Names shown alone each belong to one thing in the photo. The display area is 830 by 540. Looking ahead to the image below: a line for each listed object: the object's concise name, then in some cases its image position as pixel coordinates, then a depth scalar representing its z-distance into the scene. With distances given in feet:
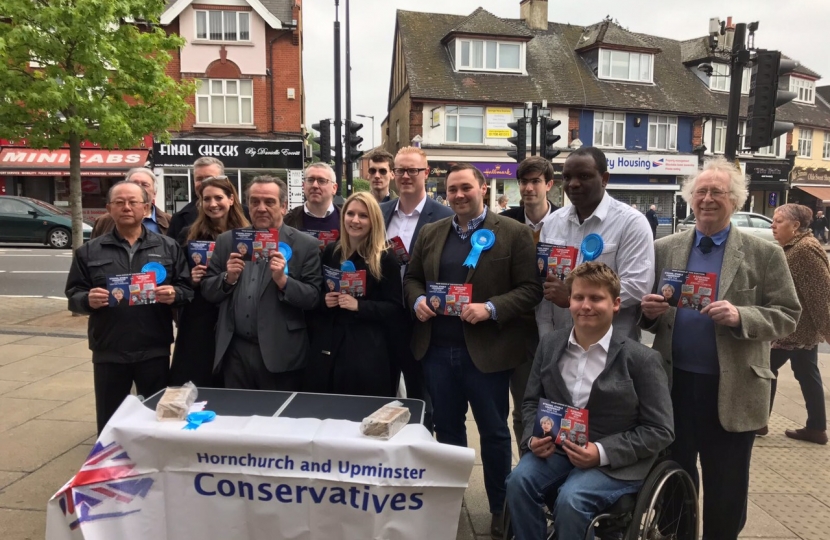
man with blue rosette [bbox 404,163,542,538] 10.86
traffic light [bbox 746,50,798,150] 24.12
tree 28.37
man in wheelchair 8.61
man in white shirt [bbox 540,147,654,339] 10.04
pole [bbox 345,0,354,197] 48.14
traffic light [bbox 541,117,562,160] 47.73
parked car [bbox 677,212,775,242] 68.23
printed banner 8.39
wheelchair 8.30
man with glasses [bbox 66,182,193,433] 11.59
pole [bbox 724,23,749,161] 24.36
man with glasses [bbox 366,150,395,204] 16.19
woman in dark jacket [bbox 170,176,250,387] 12.34
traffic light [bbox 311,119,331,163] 42.04
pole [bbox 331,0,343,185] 44.91
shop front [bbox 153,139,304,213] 79.51
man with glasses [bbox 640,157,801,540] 9.45
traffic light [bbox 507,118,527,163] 48.03
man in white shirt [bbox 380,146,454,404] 13.83
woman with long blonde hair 11.49
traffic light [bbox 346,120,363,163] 43.19
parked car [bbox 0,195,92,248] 59.72
